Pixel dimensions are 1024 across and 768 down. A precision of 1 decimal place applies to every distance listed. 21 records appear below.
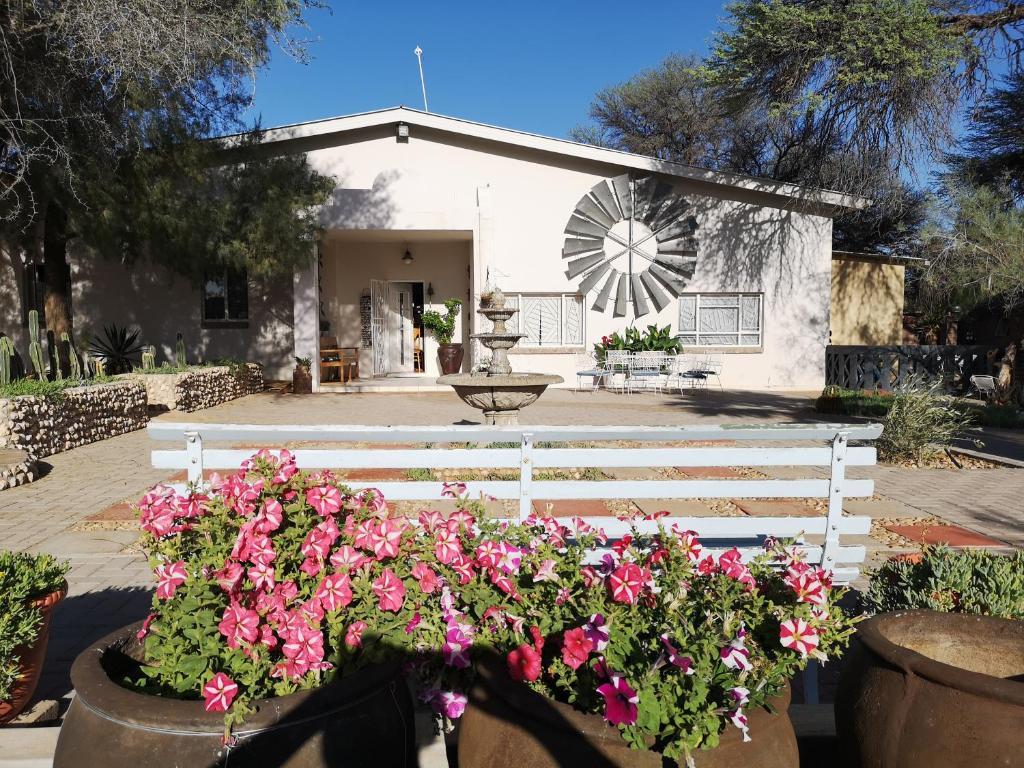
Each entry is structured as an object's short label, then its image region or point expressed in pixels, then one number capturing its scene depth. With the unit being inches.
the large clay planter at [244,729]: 55.2
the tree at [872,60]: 458.6
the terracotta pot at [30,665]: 85.1
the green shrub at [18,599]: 81.8
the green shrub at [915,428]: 305.1
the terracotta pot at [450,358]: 681.6
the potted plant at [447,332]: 679.1
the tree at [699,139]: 953.6
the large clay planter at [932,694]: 55.2
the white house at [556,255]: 598.9
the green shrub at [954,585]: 83.8
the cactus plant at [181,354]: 496.1
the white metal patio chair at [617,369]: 581.6
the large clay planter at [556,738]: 53.6
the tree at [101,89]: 346.3
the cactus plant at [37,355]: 367.6
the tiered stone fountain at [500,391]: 305.7
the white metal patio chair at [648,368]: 570.9
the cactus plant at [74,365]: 393.6
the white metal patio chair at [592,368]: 605.3
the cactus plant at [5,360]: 331.0
